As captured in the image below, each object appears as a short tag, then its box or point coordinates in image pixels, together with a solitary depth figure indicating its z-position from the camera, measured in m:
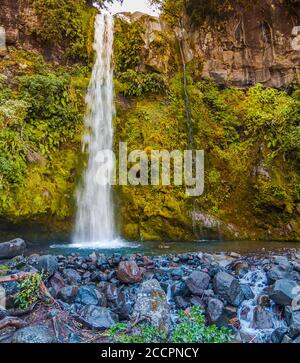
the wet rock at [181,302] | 4.00
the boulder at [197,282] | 4.21
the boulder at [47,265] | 4.66
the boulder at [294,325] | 3.33
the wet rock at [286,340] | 3.28
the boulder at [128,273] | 4.58
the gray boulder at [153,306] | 3.56
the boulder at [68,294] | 4.02
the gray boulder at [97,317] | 3.47
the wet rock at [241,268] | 5.12
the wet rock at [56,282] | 4.33
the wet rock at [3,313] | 3.50
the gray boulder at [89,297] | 3.96
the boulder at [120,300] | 3.79
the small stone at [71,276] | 4.57
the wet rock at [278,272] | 4.65
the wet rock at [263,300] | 4.00
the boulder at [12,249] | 6.39
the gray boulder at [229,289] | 4.06
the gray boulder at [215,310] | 3.69
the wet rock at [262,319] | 3.67
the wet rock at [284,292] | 3.82
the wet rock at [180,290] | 4.24
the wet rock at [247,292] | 4.20
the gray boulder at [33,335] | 3.04
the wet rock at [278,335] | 3.39
